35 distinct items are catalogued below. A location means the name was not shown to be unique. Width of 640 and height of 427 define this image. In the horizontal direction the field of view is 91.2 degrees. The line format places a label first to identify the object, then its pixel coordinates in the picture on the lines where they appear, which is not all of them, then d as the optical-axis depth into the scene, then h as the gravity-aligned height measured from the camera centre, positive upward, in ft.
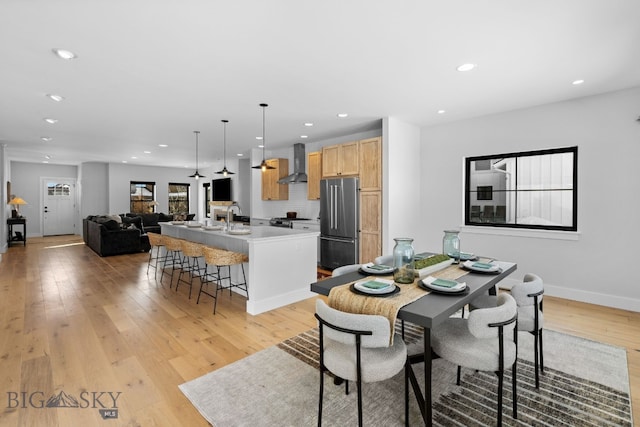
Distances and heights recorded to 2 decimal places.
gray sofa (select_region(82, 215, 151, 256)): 24.49 -2.57
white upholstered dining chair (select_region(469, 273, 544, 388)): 7.47 -2.38
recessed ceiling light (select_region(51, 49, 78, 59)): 8.96 +4.46
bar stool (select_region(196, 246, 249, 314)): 12.38 -2.03
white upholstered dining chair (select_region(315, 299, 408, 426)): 5.45 -2.80
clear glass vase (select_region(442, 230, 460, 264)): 9.66 -1.19
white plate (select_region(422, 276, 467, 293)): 6.63 -1.71
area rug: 6.50 -4.36
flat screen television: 34.86 +1.90
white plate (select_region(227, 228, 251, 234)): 14.37 -1.13
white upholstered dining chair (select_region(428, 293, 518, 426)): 5.85 -2.79
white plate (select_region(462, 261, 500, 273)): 8.18 -1.61
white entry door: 36.86 +0.08
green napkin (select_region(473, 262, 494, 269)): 8.48 -1.59
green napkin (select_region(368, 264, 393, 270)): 8.42 -1.64
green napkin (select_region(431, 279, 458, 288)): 6.84 -1.69
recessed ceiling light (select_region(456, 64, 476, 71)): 9.96 +4.51
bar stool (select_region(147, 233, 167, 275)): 16.87 -1.81
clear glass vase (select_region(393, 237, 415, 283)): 7.45 -1.28
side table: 29.60 -2.59
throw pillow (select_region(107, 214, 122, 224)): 27.61 -1.02
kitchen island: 12.52 -2.40
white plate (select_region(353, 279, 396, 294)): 6.53 -1.74
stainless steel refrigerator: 17.85 -0.87
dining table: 5.62 -1.88
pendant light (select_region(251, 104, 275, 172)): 14.17 +2.26
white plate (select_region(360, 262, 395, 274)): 8.15 -1.65
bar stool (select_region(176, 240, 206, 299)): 14.03 -3.07
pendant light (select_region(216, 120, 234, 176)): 17.20 +4.69
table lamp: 29.60 +0.07
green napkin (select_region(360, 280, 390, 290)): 6.80 -1.72
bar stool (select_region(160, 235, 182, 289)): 15.37 -1.93
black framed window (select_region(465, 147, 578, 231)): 14.12 +0.86
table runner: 5.93 -1.89
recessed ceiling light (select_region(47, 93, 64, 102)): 12.71 +4.52
